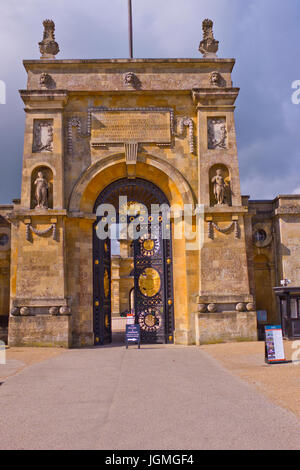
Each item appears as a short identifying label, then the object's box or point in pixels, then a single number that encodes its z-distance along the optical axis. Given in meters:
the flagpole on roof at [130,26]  19.91
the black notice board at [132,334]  15.41
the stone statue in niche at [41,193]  17.03
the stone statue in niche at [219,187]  17.17
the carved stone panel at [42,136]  17.61
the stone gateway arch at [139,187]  16.72
